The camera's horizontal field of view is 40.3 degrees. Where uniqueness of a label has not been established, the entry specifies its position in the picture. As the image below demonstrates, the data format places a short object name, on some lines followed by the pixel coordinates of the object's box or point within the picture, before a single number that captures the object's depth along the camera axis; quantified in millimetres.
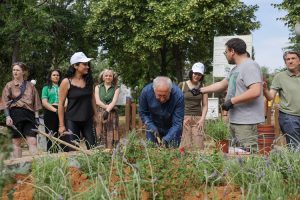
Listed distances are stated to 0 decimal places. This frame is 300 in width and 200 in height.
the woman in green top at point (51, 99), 5803
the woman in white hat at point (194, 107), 5358
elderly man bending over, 3760
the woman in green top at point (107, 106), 6213
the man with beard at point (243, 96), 3578
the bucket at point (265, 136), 3406
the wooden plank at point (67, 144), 2965
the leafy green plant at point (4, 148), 1584
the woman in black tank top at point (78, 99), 4521
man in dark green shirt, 4231
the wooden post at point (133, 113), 10234
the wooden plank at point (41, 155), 2917
